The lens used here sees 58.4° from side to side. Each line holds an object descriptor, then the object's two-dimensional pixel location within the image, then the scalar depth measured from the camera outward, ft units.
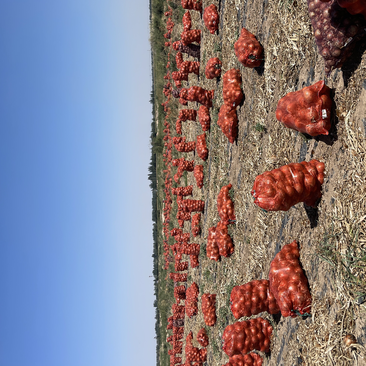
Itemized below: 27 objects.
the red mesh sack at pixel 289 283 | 15.15
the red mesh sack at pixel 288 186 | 14.08
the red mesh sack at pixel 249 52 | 21.42
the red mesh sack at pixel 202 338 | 33.99
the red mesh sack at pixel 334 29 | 10.89
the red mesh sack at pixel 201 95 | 33.01
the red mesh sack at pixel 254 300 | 18.56
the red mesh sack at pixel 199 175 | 38.06
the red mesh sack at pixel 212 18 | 31.42
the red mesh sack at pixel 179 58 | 47.94
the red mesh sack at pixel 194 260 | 38.58
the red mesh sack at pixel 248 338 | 19.26
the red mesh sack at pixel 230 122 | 26.08
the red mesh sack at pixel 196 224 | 38.48
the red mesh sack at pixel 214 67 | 30.96
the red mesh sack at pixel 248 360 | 20.37
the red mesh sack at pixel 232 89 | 25.17
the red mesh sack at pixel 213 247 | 30.40
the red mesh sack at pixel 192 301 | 38.42
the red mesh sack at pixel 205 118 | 34.79
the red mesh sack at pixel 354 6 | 9.70
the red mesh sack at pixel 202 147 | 35.88
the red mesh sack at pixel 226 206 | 27.20
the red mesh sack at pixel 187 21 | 39.38
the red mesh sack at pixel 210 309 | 31.09
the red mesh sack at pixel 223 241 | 27.46
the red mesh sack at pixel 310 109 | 13.47
